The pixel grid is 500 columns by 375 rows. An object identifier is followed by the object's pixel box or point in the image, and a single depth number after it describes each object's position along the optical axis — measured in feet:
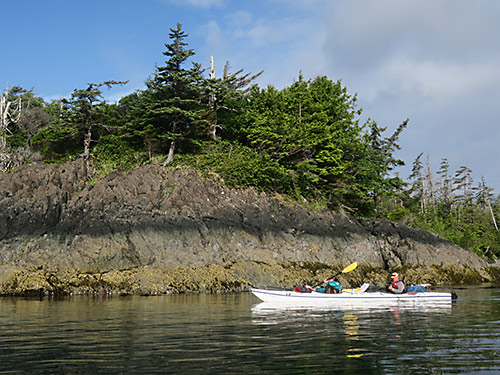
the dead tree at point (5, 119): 142.93
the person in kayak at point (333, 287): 75.66
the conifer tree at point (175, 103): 125.18
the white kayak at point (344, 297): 73.82
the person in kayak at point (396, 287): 76.13
